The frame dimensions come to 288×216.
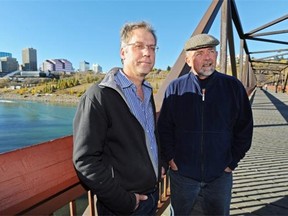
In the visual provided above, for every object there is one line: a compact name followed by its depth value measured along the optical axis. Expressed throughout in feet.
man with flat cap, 4.68
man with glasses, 2.97
